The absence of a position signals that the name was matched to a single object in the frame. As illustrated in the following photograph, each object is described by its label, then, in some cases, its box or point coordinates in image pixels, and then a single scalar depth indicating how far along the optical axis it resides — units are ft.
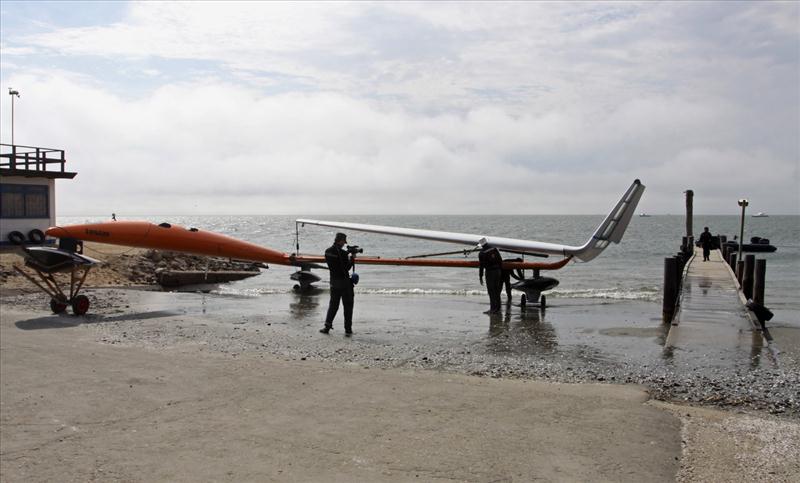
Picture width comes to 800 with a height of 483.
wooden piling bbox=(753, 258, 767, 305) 53.47
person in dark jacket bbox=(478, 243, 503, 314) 50.98
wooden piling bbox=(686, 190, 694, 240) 133.44
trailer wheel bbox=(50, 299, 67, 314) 47.09
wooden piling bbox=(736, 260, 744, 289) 67.73
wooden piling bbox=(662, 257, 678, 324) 51.57
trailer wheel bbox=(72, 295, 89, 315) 46.57
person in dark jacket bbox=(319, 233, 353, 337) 40.81
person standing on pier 107.76
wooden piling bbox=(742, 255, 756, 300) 60.23
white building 86.38
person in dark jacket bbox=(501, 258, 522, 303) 57.27
